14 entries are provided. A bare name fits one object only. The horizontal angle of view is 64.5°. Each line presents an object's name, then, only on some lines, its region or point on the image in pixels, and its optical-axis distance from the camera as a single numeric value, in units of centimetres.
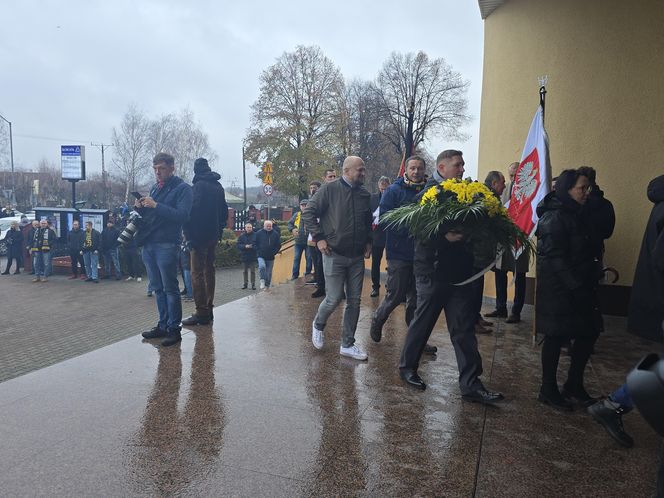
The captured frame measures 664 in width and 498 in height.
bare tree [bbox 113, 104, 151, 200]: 5041
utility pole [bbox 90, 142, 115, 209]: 5098
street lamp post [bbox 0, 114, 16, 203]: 4276
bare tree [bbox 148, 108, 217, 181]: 5472
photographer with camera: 551
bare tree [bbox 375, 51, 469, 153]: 4622
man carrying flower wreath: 396
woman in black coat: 380
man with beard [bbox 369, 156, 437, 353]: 515
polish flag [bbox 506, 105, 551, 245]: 601
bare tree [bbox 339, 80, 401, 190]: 4772
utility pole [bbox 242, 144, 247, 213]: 4634
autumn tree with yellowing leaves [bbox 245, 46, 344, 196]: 4178
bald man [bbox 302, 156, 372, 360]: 495
